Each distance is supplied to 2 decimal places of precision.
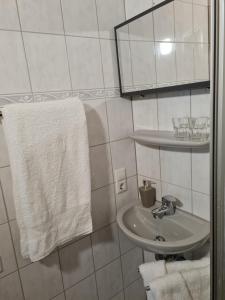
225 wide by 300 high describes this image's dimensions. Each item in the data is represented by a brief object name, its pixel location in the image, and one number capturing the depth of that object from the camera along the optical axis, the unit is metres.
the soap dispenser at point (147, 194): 1.38
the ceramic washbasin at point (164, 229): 1.03
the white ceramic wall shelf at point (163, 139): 0.98
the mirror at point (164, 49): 0.91
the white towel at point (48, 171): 0.91
